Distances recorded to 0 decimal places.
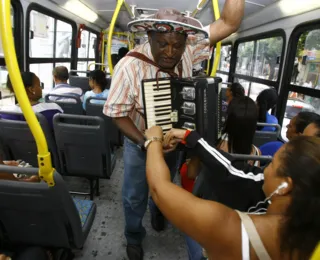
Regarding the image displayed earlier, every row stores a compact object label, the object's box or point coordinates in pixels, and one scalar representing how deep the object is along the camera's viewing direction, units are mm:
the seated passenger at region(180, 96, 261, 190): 1710
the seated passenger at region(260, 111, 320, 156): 2047
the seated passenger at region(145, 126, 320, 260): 758
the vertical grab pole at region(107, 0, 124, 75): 2143
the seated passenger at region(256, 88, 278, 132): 3277
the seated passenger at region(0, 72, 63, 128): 2314
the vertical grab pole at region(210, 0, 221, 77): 1613
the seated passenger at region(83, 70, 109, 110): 3970
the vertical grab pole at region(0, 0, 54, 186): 748
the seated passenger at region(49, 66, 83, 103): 3736
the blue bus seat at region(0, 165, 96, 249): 1129
